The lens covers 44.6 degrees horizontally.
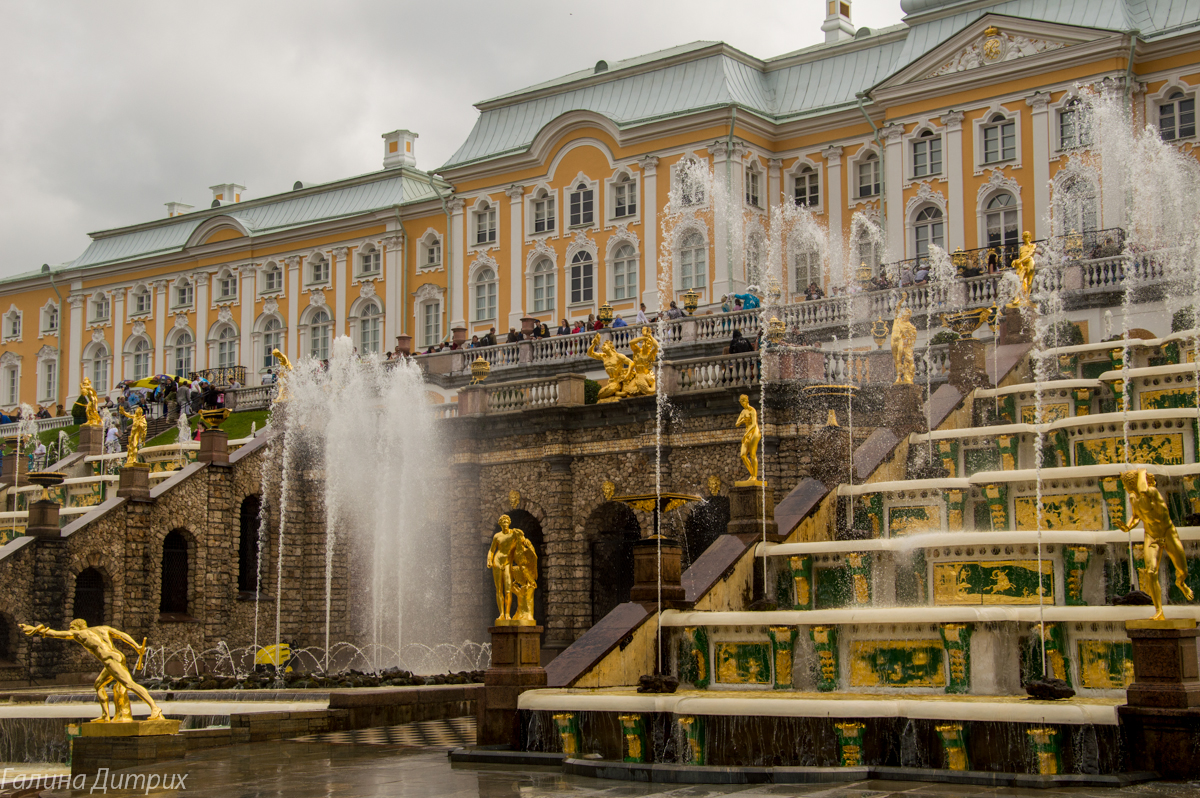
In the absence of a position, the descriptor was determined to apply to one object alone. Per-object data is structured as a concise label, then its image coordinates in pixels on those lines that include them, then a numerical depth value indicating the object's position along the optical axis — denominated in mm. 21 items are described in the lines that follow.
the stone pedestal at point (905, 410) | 21703
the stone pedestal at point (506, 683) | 15477
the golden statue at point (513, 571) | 16188
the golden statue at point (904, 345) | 22531
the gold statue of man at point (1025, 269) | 25547
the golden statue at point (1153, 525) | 12750
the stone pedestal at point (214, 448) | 30562
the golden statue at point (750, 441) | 18923
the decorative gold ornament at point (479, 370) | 32688
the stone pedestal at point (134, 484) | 29031
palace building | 40469
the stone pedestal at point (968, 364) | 23266
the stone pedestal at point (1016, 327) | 25547
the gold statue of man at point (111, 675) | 14914
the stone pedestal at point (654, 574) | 16953
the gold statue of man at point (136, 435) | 29978
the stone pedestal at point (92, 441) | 37188
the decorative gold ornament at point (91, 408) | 38125
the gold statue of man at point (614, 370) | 26719
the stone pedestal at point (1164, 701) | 11836
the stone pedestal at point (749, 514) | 18734
